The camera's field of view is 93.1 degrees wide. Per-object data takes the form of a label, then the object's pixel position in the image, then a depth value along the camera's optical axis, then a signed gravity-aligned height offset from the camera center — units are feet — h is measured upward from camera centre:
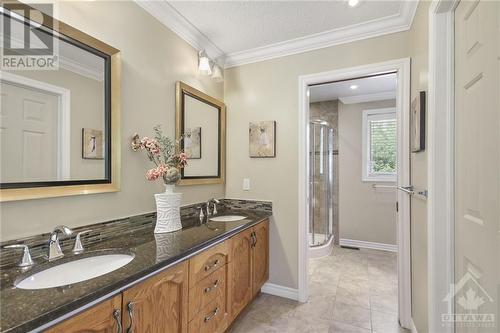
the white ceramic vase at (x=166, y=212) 5.23 -1.01
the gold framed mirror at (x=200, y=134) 6.75 +1.03
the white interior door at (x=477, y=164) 2.70 +0.04
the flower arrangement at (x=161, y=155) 5.20 +0.28
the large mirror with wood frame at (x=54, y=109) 3.48 +0.99
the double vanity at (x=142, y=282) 2.51 -1.60
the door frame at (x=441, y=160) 3.86 +0.11
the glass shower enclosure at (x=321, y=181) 12.24 -0.79
